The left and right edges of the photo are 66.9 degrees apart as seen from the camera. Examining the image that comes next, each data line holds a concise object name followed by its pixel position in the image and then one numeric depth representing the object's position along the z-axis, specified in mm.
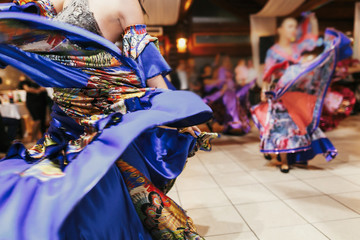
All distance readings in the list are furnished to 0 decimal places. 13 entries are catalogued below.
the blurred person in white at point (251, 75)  5505
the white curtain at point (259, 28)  7880
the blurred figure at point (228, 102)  5316
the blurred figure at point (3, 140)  3006
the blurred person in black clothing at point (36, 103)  4938
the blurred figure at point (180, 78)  5348
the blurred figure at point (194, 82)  5668
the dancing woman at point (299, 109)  2785
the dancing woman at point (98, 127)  713
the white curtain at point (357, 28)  7674
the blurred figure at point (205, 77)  5578
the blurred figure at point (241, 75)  5441
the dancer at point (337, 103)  4473
